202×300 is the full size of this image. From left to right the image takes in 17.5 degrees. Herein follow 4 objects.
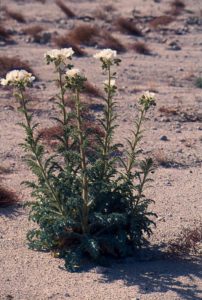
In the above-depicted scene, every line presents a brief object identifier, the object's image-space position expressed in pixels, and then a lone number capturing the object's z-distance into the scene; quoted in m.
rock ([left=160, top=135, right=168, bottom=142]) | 9.67
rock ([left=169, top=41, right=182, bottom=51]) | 17.12
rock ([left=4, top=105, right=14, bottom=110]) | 10.62
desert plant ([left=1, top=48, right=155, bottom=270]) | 5.61
